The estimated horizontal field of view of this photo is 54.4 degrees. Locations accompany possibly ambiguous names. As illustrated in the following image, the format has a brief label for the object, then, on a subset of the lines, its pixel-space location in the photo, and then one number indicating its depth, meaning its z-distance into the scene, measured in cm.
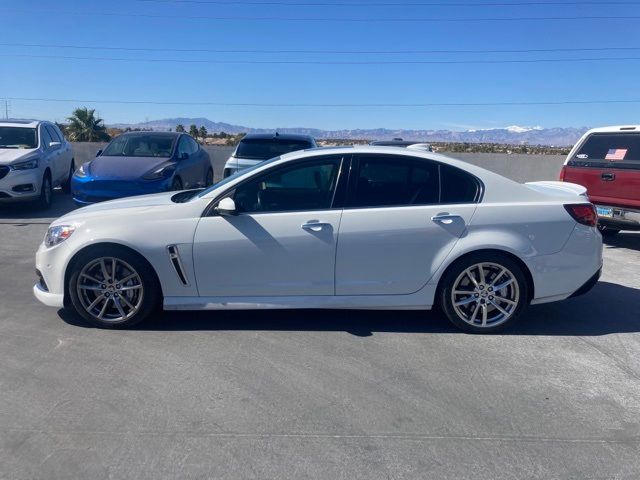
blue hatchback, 1029
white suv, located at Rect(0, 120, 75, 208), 1102
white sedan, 520
